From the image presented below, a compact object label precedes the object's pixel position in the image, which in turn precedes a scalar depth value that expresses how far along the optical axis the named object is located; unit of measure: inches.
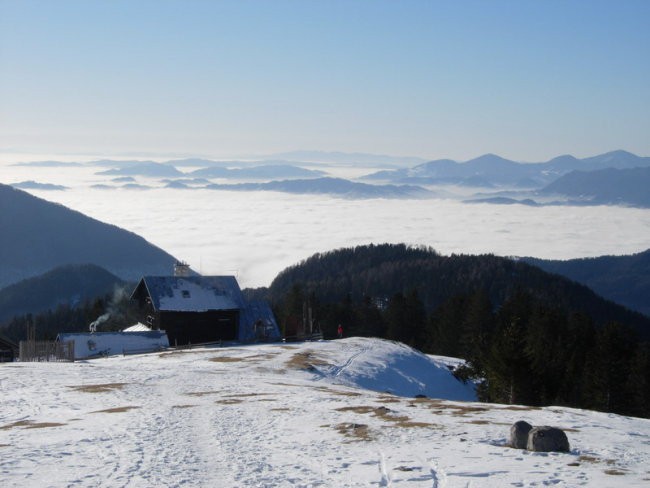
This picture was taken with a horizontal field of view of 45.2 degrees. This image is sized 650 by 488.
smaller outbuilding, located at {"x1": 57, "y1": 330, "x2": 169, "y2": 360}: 2298.2
